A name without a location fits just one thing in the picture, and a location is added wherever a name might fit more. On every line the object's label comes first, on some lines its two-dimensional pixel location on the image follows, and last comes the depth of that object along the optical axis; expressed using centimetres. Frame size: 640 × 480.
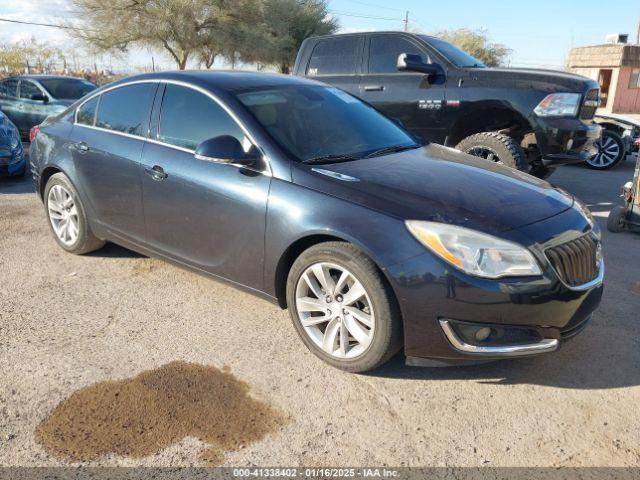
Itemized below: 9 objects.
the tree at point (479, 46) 3991
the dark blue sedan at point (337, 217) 273
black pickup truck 616
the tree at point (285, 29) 2664
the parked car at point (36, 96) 1115
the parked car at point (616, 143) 1004
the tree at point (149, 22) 2383
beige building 2794
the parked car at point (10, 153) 792
